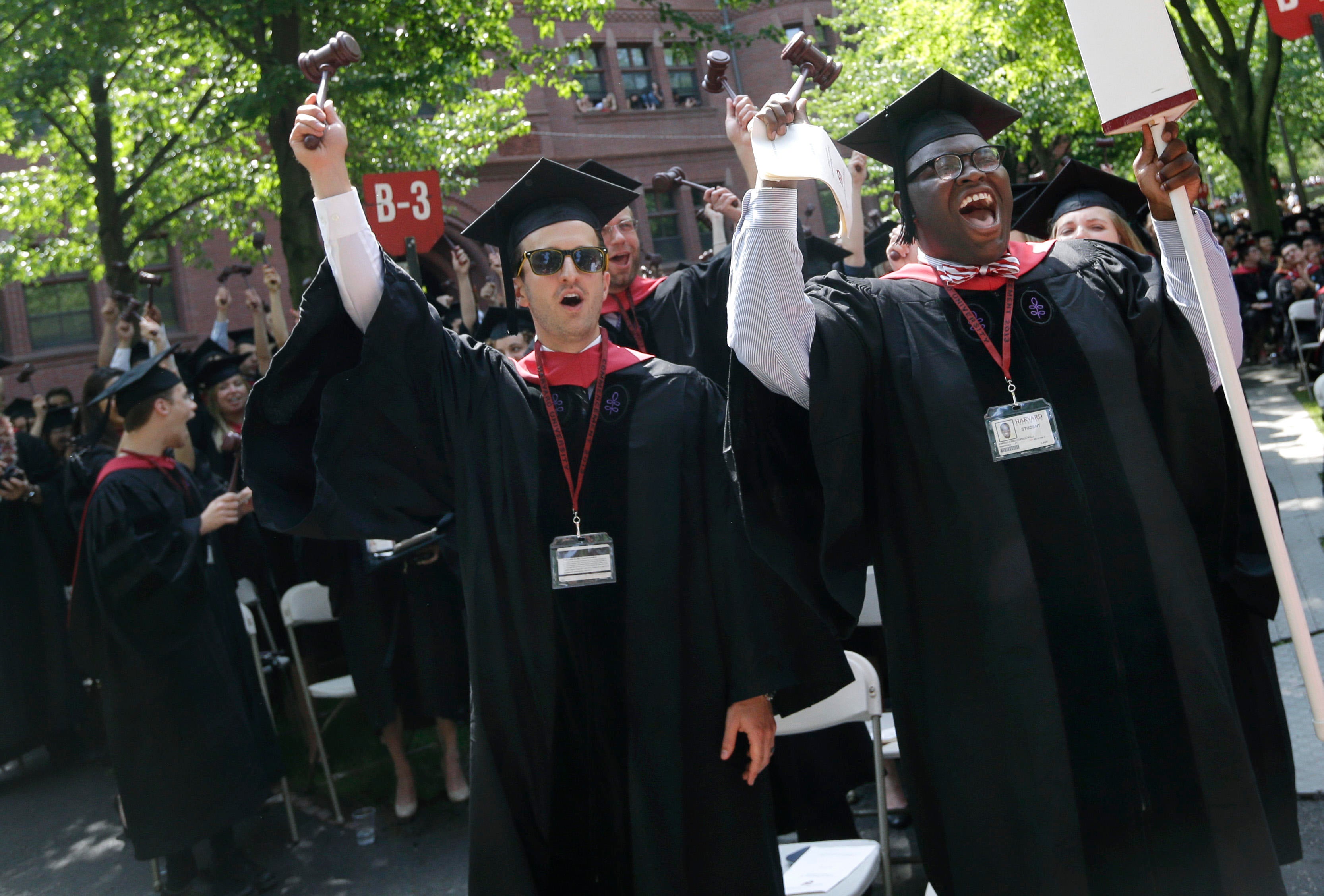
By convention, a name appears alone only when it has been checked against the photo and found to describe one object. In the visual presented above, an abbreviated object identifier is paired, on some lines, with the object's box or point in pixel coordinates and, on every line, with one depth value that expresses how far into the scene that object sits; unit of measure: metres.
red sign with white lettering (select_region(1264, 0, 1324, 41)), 4.66
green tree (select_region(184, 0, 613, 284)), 10.01
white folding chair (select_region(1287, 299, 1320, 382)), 10.41
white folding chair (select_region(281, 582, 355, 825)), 5.42
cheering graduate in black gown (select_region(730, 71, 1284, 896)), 2.32
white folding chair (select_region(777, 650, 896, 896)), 3.29
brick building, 21.11
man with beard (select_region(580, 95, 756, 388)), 4.53
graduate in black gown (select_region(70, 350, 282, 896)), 4.55
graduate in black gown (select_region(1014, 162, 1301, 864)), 2.76
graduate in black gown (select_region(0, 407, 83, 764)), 6.84
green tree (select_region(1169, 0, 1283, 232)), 14.16
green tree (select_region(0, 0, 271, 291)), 11.09
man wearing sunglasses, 2.69
